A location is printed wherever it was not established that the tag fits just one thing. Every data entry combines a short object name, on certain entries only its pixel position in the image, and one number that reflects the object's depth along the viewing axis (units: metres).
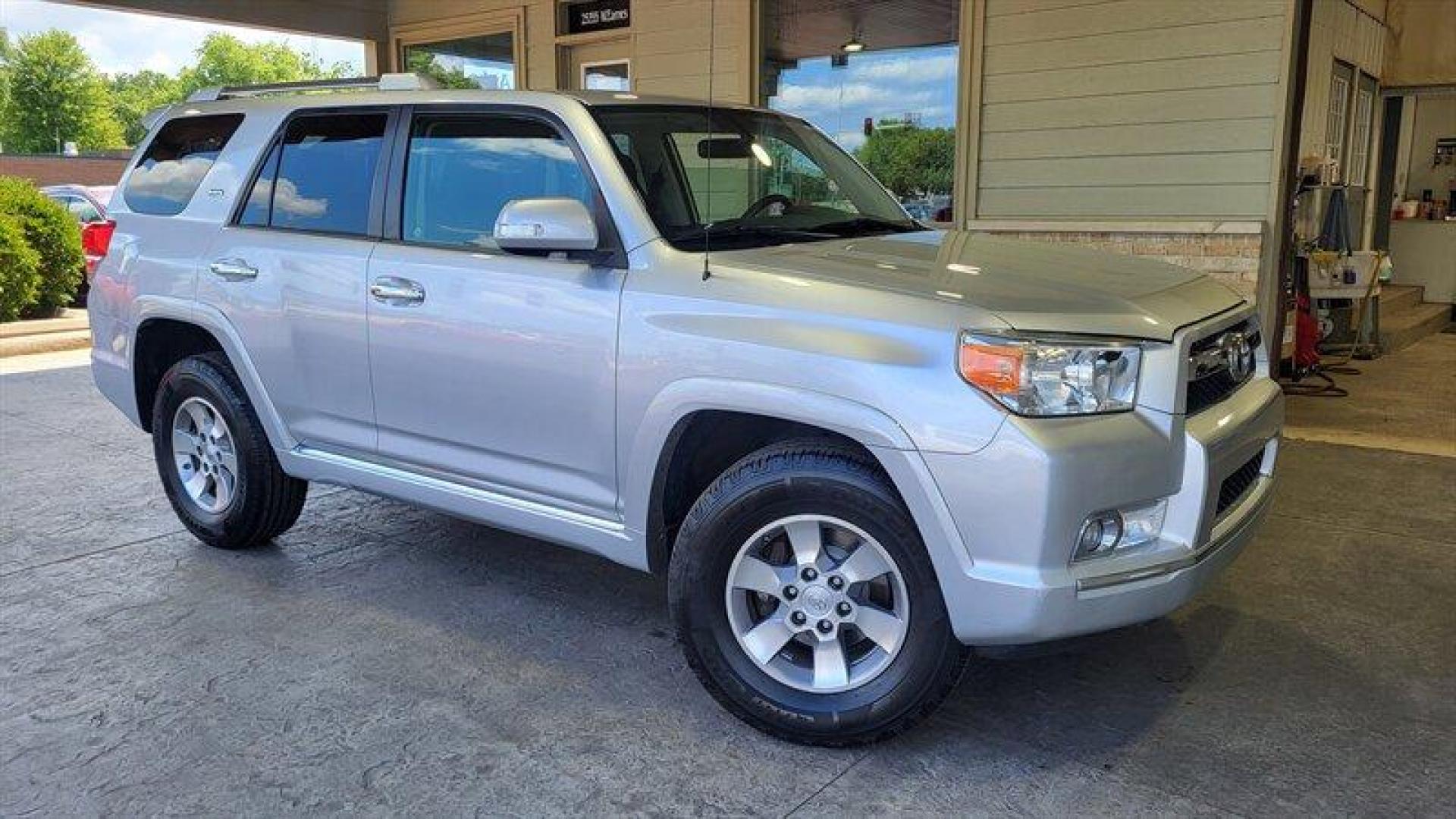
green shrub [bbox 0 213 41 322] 11.65
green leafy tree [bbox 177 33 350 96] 85.81
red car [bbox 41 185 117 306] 15.98
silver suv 2.83
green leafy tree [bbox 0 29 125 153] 61.22
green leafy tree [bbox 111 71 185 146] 74.44
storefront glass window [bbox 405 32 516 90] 11.24
